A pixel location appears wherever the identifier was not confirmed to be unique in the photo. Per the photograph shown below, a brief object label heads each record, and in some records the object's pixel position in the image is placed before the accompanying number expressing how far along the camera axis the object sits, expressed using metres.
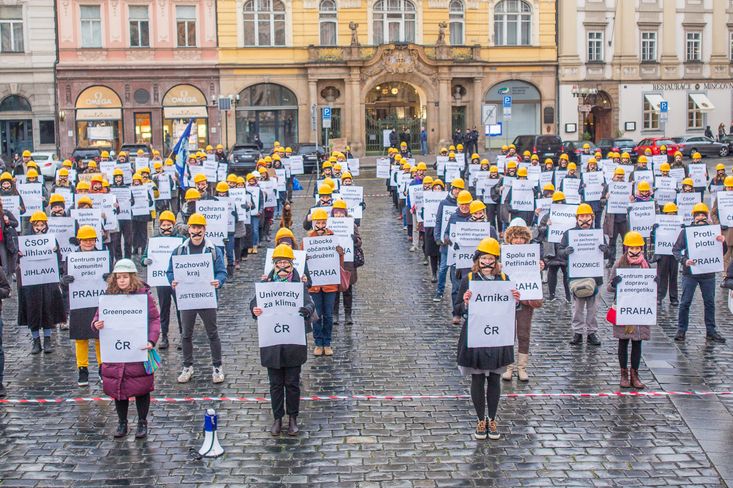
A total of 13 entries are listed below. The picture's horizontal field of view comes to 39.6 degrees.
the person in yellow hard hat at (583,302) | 13.30
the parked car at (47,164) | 42.84
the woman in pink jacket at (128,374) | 9.84
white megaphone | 9.43
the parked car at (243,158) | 42.50
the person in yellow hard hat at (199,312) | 11.86
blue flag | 26.06
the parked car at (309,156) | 43.97
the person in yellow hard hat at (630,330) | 11.45
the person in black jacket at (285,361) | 9.94
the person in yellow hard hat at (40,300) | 13.32
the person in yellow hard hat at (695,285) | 13.73
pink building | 50.34
